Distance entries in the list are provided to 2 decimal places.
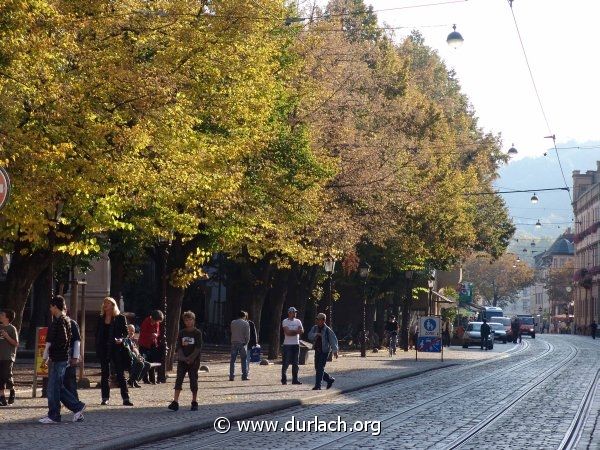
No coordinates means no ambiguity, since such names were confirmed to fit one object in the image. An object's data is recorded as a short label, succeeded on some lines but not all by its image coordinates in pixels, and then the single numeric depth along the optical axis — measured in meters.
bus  108.75
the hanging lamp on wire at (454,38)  40.66
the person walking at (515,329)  85.00
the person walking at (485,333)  65.06
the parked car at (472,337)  71.56
